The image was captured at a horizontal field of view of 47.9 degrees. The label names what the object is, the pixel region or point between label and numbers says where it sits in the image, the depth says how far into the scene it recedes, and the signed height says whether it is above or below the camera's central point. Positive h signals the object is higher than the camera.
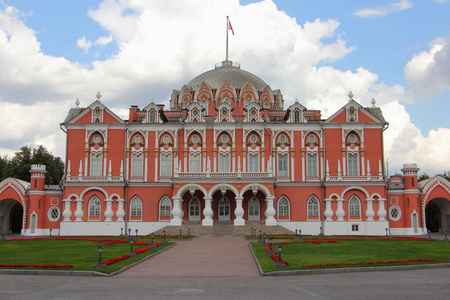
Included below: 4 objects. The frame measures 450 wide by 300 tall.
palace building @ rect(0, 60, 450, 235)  53.09 +4.92
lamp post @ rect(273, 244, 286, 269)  22.51 -1.85
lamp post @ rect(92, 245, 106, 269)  22.50 -1.87
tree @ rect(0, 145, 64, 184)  68.44 +8.41
